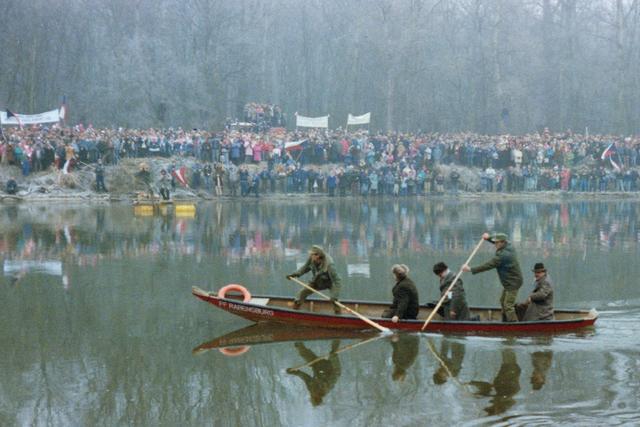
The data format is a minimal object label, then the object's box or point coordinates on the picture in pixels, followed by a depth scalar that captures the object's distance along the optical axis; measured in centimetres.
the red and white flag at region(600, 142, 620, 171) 5362
